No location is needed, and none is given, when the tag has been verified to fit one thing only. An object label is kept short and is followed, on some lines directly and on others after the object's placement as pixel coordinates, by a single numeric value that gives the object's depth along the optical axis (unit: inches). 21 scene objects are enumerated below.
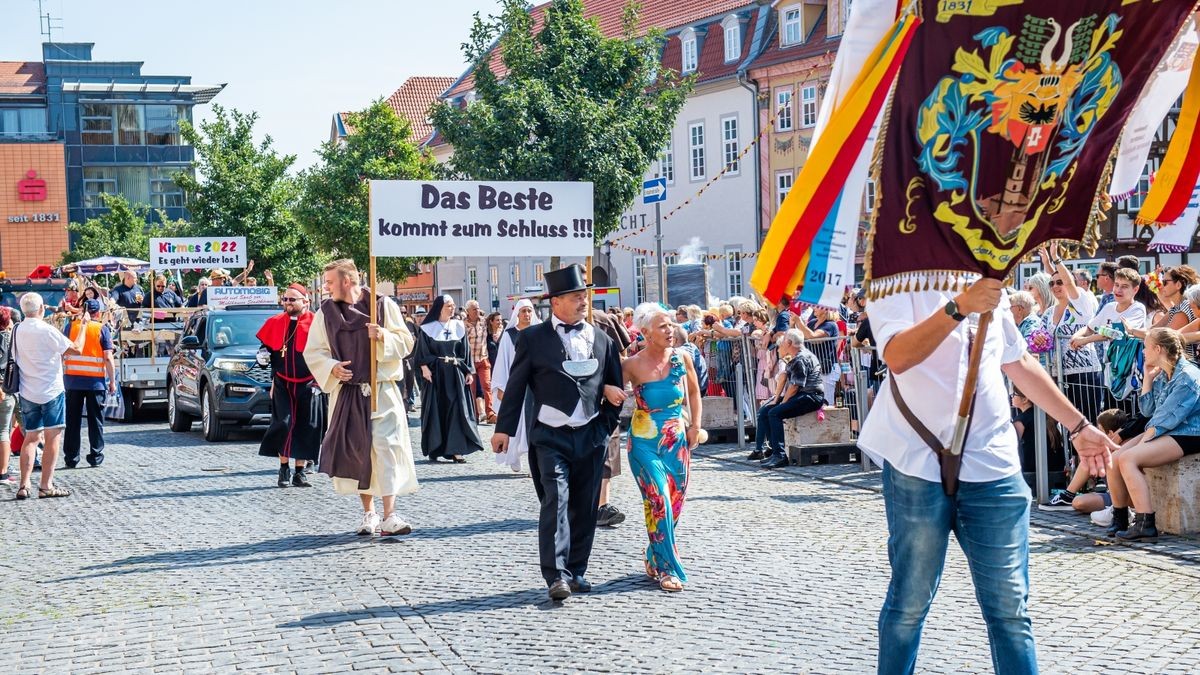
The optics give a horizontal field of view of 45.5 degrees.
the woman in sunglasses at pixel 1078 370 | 447.8
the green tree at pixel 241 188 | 1792.6
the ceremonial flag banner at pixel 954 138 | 171.8
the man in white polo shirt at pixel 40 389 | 515.2
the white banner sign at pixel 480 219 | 450.0
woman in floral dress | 325.7
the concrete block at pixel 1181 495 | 369.7
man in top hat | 314.7
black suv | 752.3
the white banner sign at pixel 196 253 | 1202.6
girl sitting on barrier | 370.9
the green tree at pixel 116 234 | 2559.1
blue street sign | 748.6
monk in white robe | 402.6
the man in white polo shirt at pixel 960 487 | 175.0
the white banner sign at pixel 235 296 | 978.7
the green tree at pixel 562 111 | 1343.5
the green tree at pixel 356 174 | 1948.8
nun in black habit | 612.1
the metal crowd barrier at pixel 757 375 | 570.6
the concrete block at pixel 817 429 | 570.6
